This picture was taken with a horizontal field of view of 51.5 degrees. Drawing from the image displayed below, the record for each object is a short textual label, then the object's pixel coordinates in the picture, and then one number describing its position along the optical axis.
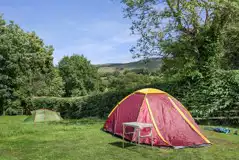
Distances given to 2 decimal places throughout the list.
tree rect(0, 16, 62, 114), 23.97
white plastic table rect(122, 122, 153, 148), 6.88
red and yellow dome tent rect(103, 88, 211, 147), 7.25
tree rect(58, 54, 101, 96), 41.91
